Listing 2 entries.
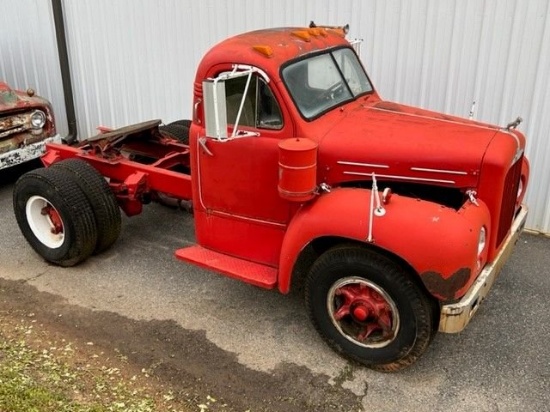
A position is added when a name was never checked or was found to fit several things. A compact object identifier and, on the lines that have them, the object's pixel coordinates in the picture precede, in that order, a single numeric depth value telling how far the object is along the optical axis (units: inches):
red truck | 143.8
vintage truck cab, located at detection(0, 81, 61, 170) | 270.1
